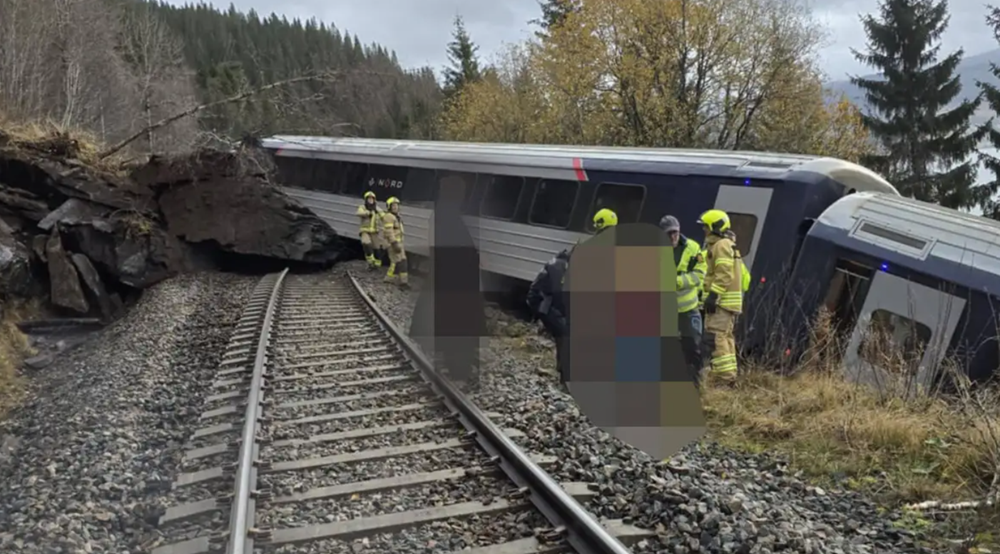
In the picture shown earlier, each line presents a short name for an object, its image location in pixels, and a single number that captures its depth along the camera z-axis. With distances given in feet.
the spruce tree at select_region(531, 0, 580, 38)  118.42
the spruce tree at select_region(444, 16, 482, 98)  153.17
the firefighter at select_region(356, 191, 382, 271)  50.70
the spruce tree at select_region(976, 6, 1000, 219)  81.76
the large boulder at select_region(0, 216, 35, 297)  42.37
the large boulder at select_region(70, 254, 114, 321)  47.70
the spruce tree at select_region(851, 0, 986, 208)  86.12
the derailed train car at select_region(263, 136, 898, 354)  29.01
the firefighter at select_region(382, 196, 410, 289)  49.55
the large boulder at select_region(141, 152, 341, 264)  56.08
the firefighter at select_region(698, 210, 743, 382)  22.08
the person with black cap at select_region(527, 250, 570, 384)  17.40
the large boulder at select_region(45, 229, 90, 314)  45.39
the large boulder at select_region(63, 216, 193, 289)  49.14
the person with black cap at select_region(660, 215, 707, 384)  19.60
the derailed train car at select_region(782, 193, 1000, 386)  22.41
